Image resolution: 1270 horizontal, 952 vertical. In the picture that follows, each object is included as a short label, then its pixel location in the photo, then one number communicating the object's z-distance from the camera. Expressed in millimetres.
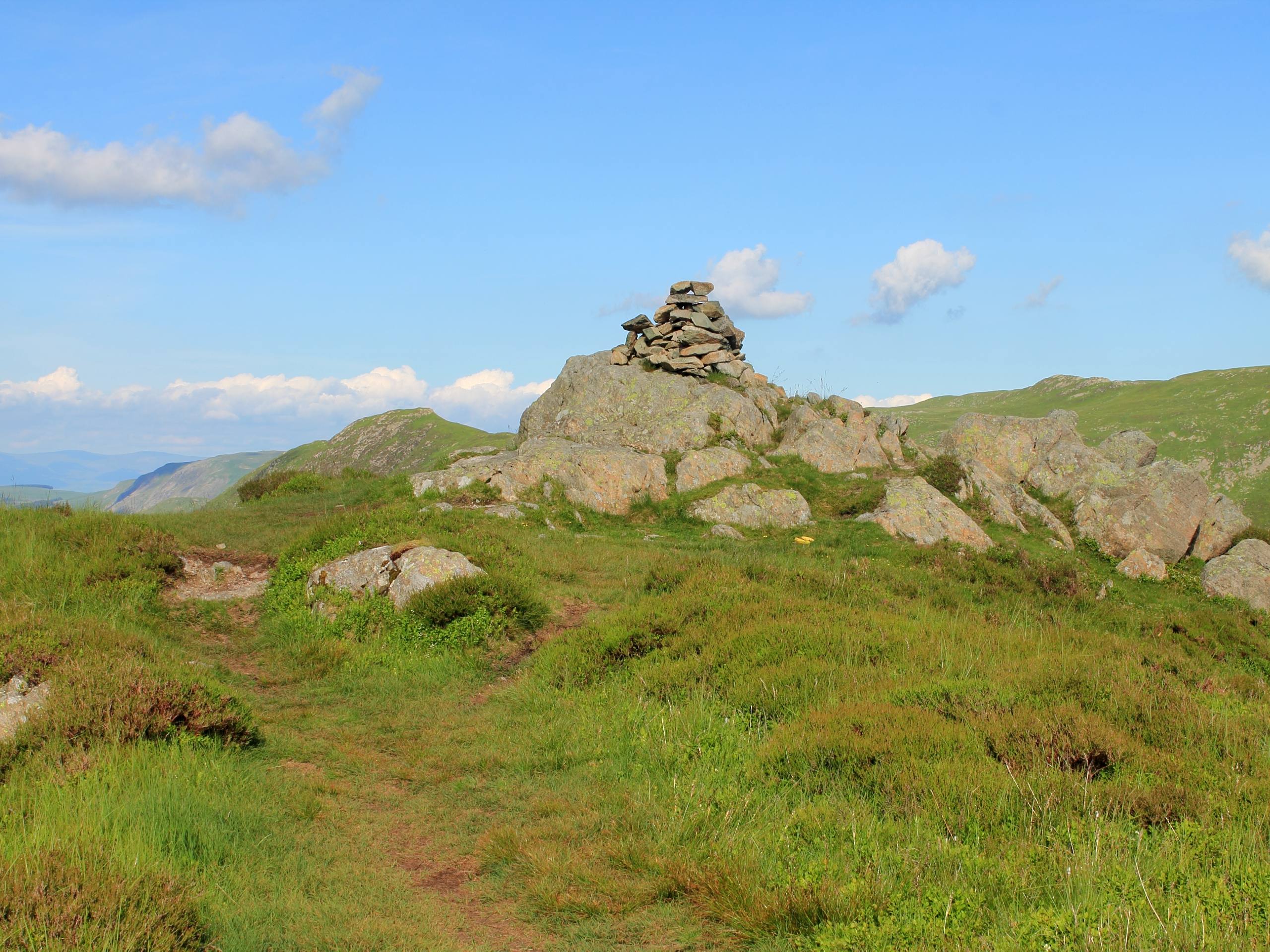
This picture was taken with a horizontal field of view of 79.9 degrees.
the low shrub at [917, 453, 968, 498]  26641
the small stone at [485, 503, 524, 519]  23281
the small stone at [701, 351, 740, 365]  34594
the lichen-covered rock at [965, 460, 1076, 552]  25609
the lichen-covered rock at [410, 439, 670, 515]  25734
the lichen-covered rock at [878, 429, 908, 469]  32344
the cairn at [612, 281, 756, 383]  34406
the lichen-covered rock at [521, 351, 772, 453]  29688
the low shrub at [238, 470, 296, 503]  31797
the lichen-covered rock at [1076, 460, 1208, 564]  24953
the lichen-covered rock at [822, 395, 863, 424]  33094
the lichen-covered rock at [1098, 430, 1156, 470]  31031
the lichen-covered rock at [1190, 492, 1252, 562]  24609
